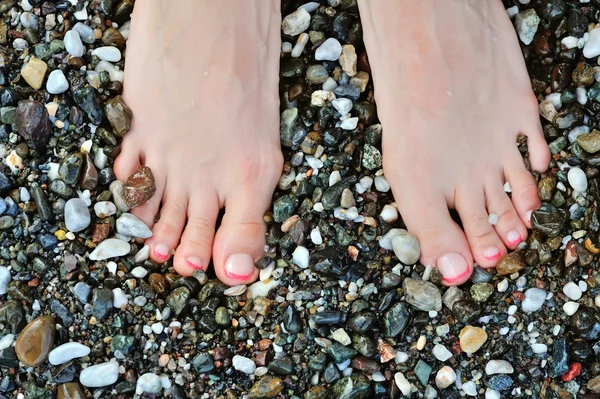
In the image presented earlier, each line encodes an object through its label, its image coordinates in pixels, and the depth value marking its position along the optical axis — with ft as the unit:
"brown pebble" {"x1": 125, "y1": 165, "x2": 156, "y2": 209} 2.59
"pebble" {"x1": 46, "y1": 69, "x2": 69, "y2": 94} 2.59
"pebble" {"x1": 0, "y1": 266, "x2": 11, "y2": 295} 2.52
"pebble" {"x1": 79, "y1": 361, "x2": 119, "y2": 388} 2.49
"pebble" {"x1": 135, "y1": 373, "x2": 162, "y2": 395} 2.50
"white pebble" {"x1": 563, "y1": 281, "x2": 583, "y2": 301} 2.52
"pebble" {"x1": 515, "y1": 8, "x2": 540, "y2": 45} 2.67
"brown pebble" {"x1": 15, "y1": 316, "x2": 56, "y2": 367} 2.48
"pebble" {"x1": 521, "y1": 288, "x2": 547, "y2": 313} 2.52
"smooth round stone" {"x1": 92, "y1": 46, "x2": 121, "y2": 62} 2.64
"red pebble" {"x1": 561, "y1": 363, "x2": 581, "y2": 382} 2.50
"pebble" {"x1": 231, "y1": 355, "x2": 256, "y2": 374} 2.51
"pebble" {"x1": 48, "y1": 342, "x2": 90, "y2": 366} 2.48
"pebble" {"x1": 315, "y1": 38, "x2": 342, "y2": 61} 2.64
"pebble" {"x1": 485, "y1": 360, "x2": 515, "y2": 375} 2.50
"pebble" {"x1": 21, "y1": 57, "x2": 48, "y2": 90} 2.60
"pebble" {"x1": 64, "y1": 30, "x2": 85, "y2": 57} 2.61
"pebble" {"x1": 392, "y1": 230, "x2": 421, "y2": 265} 2.56
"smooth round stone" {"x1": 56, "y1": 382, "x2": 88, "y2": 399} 2.47
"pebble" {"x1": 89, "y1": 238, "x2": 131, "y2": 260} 2.55
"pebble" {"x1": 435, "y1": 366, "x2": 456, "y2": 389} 2.50
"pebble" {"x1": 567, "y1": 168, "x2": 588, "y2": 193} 2.56
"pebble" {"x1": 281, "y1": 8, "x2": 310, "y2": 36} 2.66
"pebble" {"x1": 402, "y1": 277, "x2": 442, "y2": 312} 2.53
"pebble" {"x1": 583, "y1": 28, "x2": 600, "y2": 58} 2.61
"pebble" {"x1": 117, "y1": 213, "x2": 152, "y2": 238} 2.57
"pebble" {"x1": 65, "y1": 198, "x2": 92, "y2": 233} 2.54
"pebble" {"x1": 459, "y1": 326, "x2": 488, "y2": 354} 2.51
